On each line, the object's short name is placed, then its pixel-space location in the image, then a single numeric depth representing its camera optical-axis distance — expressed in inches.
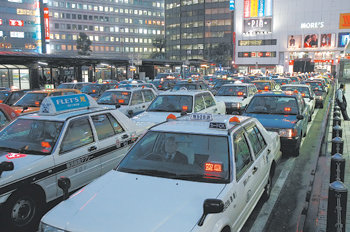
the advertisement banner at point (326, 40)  3412.9
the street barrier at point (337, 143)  226.5
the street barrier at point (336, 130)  279.0
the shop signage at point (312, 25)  3496.6
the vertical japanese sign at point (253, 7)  3695.9
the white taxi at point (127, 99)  466.0
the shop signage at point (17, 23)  3105.3
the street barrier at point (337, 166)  181.9
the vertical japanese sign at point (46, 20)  3034.0
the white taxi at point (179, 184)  120.0
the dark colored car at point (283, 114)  323.9
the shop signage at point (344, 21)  3423.2
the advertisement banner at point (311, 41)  3474.4
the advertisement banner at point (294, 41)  3570.4
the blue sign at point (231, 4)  3998.5
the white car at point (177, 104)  377.4
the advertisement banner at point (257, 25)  3713.1
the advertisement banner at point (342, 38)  3321.9
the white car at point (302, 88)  597.2
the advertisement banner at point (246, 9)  3713.1
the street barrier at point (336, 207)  139.0
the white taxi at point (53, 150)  172.2
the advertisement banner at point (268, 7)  3668.8
